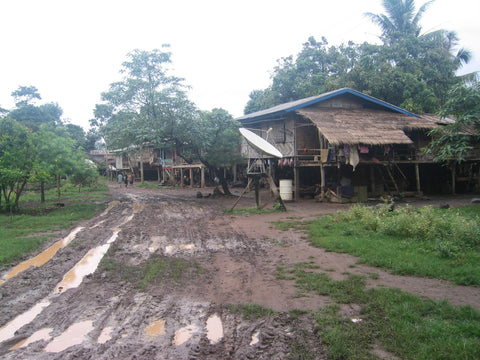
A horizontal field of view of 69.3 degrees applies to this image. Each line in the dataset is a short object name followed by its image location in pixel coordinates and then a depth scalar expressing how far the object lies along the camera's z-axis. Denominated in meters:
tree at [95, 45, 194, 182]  17.48
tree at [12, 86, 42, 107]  41.34
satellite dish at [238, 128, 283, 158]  13.27
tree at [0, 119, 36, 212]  13.20
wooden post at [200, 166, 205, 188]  28.83
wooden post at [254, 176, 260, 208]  14.32
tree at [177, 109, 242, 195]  18.38
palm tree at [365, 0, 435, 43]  28.58
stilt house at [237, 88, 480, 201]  16.98
